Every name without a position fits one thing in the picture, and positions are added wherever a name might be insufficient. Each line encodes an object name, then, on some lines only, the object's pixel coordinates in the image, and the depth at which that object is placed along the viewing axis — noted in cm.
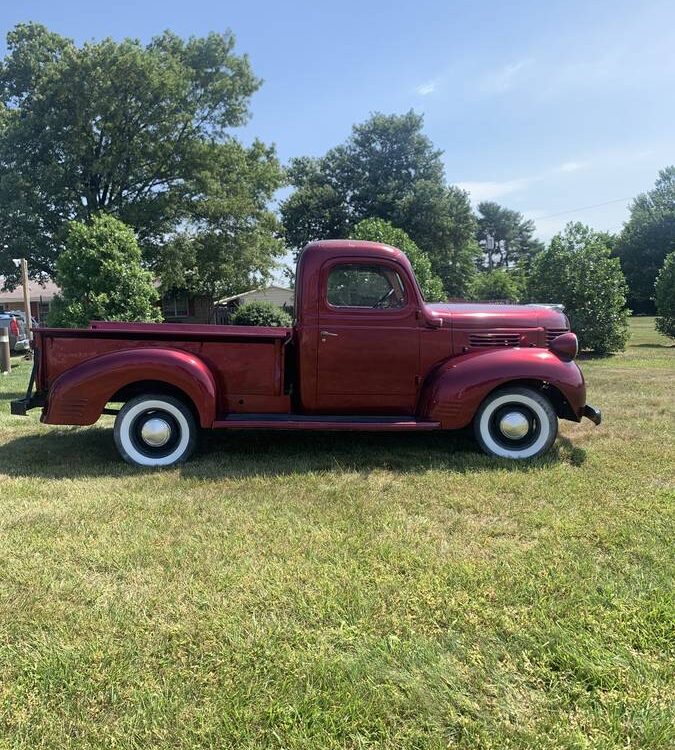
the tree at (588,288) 1405
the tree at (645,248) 4631
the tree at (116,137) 2183
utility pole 1348
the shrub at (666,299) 1688
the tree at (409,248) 1346
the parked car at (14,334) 1485
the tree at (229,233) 2420
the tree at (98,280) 817
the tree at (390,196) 3491
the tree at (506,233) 6969
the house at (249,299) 3091
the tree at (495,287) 3113
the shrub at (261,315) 1806
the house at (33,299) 3306
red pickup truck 471
